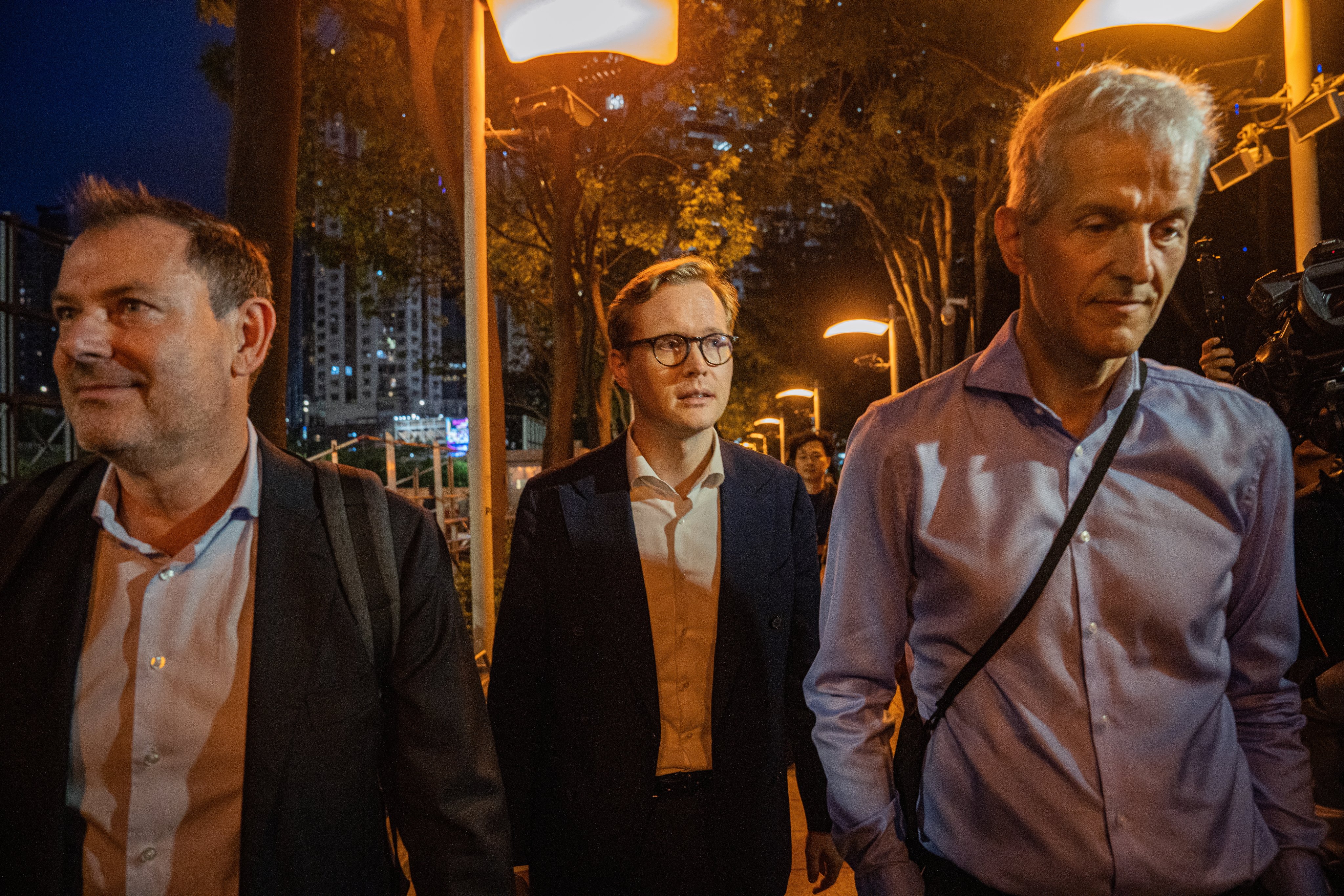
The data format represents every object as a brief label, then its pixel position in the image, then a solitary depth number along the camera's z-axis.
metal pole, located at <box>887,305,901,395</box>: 14.37
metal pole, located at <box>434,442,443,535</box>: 14.40
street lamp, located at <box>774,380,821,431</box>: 21.77
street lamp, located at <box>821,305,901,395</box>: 14.51
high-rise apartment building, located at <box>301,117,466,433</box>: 122.38
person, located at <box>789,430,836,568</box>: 7.98
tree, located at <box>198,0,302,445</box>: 3.63
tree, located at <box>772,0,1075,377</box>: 11.29
